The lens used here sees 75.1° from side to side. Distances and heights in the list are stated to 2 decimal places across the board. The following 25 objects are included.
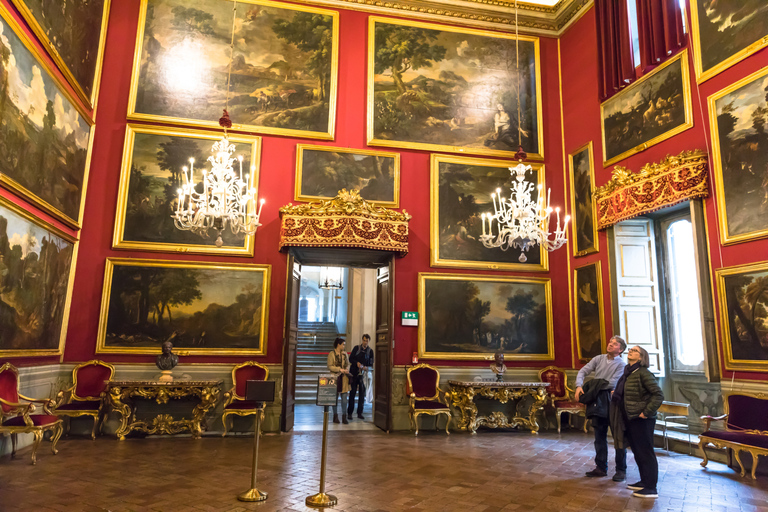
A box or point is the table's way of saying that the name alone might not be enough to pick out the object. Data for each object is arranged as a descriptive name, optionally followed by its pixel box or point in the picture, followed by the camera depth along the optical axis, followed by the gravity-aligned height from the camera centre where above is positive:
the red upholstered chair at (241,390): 8.12 -0.91
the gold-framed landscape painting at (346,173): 9.66 +3.19
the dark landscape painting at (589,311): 9.23 +0.58
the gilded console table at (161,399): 7.61 -1.00
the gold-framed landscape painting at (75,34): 6.53 +4.41
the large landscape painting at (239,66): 9.49 +5.26
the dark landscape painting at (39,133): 5.85 +2.73
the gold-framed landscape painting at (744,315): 6.36 +0.39
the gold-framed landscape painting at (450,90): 10.35 +5.27
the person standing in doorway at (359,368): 10.38 -0.63
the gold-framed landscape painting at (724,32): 6.70 +4.38
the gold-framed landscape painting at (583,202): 9.65 +2.76
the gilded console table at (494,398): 8.84 -1.02
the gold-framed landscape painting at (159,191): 8.88 +2.55
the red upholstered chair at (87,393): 7.53 -0.93
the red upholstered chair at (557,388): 9.20 -0.88
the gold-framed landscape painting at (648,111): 7.89 +3.94
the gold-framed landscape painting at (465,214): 10.00 +2.52
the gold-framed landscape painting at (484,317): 9.66 +0.46
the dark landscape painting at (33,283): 6.10 +0.68
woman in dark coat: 4.89 -0.70
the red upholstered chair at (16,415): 5.70 -0.96
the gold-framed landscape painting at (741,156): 6.50 +2.52
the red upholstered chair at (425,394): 8.80 -0.99
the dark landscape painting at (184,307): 8.54 +0.48
